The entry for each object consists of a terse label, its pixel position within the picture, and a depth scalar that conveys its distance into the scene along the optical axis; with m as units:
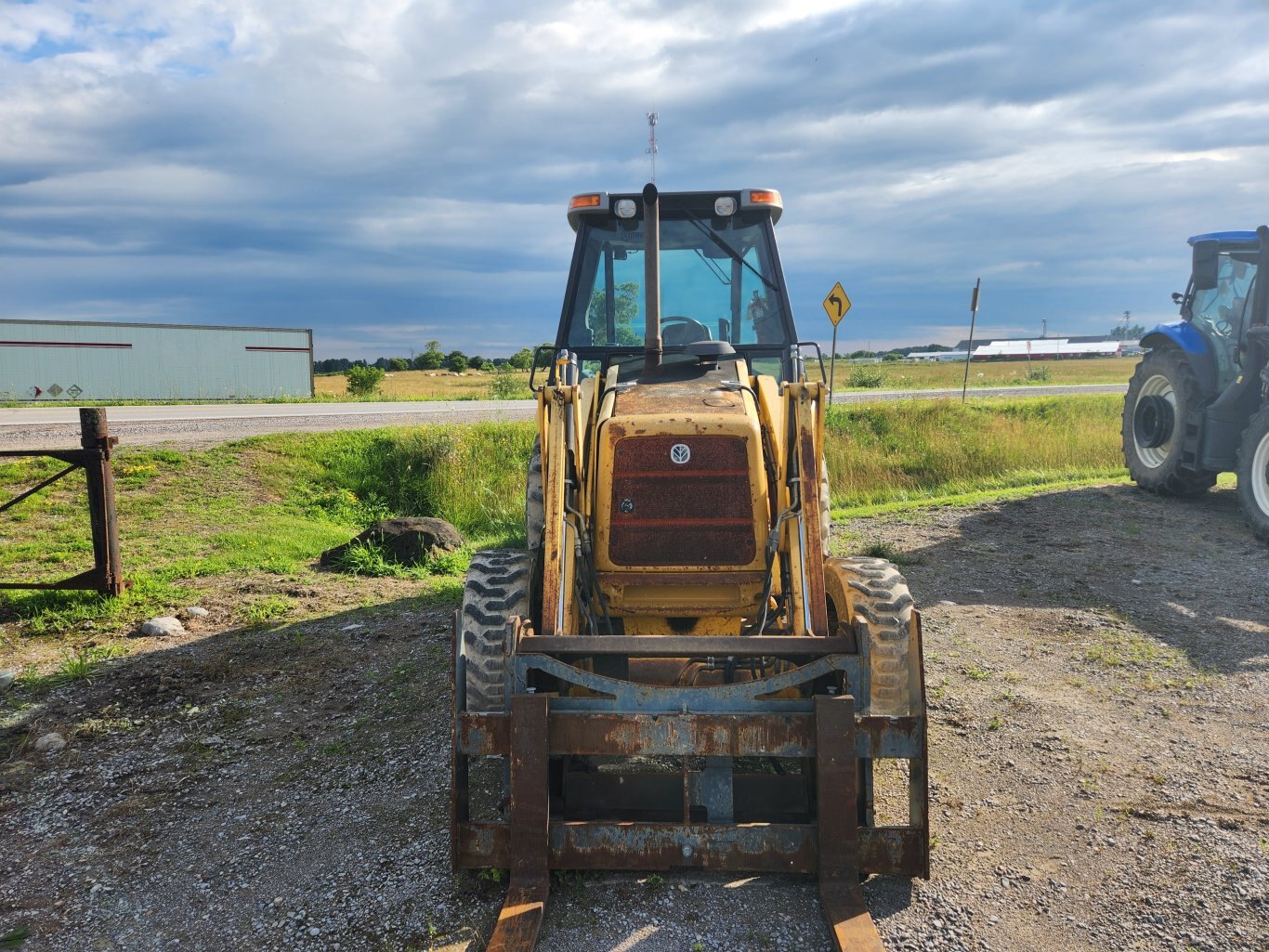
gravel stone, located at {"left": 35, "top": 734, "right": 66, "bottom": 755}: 4.91
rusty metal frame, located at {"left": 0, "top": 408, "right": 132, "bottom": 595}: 7.32
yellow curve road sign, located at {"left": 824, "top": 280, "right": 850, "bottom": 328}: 18.81
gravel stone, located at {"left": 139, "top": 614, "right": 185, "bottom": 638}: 6.82
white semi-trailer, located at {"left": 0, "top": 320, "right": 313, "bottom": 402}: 31.52
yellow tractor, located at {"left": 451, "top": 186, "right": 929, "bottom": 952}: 3.49
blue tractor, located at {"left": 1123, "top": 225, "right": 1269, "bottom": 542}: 9.55
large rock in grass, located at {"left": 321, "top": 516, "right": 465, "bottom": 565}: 8.95
